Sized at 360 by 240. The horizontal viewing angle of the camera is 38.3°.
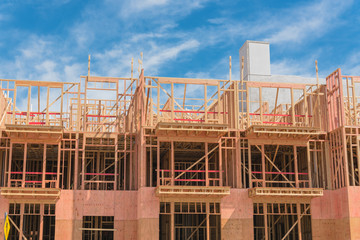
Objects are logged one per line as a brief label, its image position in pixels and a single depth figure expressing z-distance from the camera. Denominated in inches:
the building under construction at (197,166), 1411.2
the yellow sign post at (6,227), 1080.1
